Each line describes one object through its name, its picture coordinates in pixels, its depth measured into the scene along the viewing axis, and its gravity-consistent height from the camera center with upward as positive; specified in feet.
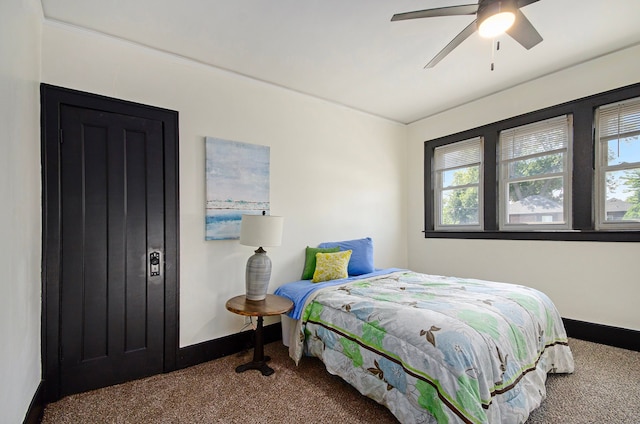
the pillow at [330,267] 9.81 -1.91
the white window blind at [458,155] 12.51 +2.58
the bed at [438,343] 4.71 -2.66
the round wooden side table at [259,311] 7.27 -2.54
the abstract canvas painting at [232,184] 8.73 +0.87
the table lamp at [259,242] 7.91 -0.83
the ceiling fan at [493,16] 5.46 +3.87
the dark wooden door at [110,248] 6.82 -0.92
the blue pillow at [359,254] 10.93 -1.64
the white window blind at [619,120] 8.71 +2.82
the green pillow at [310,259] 10.38 -1.75
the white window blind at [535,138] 10.15 +2.71
